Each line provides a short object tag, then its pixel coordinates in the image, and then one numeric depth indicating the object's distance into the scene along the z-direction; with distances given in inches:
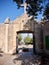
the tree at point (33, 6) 133.0
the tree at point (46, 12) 138.8
